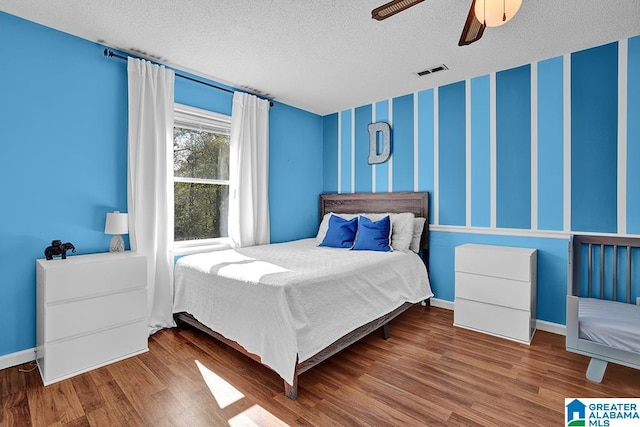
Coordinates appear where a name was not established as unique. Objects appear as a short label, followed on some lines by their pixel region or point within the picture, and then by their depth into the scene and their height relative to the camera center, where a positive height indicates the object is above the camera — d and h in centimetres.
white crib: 189 -67
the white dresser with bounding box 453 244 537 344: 255 -68
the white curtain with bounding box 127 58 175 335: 267 +31
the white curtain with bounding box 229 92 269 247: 344 +48
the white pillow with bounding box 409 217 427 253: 340 -22
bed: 186 -62
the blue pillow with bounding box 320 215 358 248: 343 -23
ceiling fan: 143 +98
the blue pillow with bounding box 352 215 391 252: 318 -24
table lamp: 244 -9
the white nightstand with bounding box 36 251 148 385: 202 -70
